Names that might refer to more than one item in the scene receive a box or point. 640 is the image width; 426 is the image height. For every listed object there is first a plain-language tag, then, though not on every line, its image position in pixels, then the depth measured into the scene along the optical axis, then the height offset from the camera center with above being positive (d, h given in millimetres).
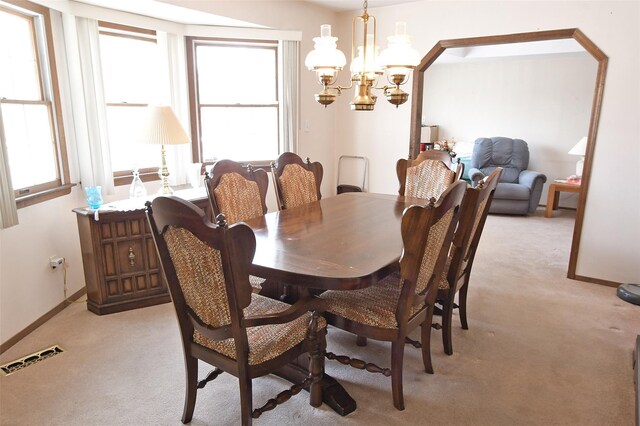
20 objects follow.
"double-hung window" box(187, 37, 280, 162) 4215 +267
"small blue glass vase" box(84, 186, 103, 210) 2955 -499
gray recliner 6039 -673
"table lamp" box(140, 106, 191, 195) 3064 -21
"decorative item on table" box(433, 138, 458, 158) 7762 -320
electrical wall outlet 2988 -955
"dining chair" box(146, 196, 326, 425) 1467 -733
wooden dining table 1741 -577
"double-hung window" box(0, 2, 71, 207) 2752 +121
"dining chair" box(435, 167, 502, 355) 2262 -662
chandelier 2264 +337
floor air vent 2373 -1337
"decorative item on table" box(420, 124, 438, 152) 7706 -167
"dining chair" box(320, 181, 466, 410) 1748 -840
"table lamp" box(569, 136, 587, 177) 5414 -268
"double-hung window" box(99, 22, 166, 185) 3564 +340
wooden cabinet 2969 -957
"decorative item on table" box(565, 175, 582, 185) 5867 -715
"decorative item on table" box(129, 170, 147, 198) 3275 -481
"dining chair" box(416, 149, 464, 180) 3313 -249
